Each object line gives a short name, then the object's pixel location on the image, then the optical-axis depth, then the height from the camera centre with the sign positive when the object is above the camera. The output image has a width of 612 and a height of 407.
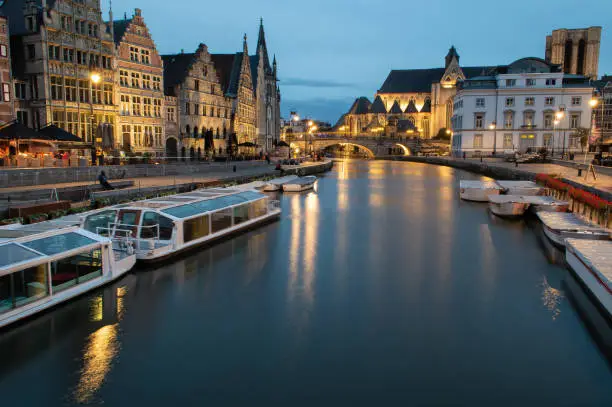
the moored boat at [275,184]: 36.34 -2.86
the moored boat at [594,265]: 11.95 -3.05
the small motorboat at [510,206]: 25.62 -3.00
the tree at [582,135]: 68.00 +1.46
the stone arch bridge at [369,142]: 103.88 +0.41
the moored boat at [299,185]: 37.34 -2.97
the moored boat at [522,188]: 29.84 -2.51
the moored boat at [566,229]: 16.91 -2.87
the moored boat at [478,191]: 32.31 -2.87
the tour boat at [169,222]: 16.11 -2.61
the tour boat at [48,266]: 10.97 -2.98
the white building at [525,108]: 68.38 +4.98
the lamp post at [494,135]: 69.59 +1.34
